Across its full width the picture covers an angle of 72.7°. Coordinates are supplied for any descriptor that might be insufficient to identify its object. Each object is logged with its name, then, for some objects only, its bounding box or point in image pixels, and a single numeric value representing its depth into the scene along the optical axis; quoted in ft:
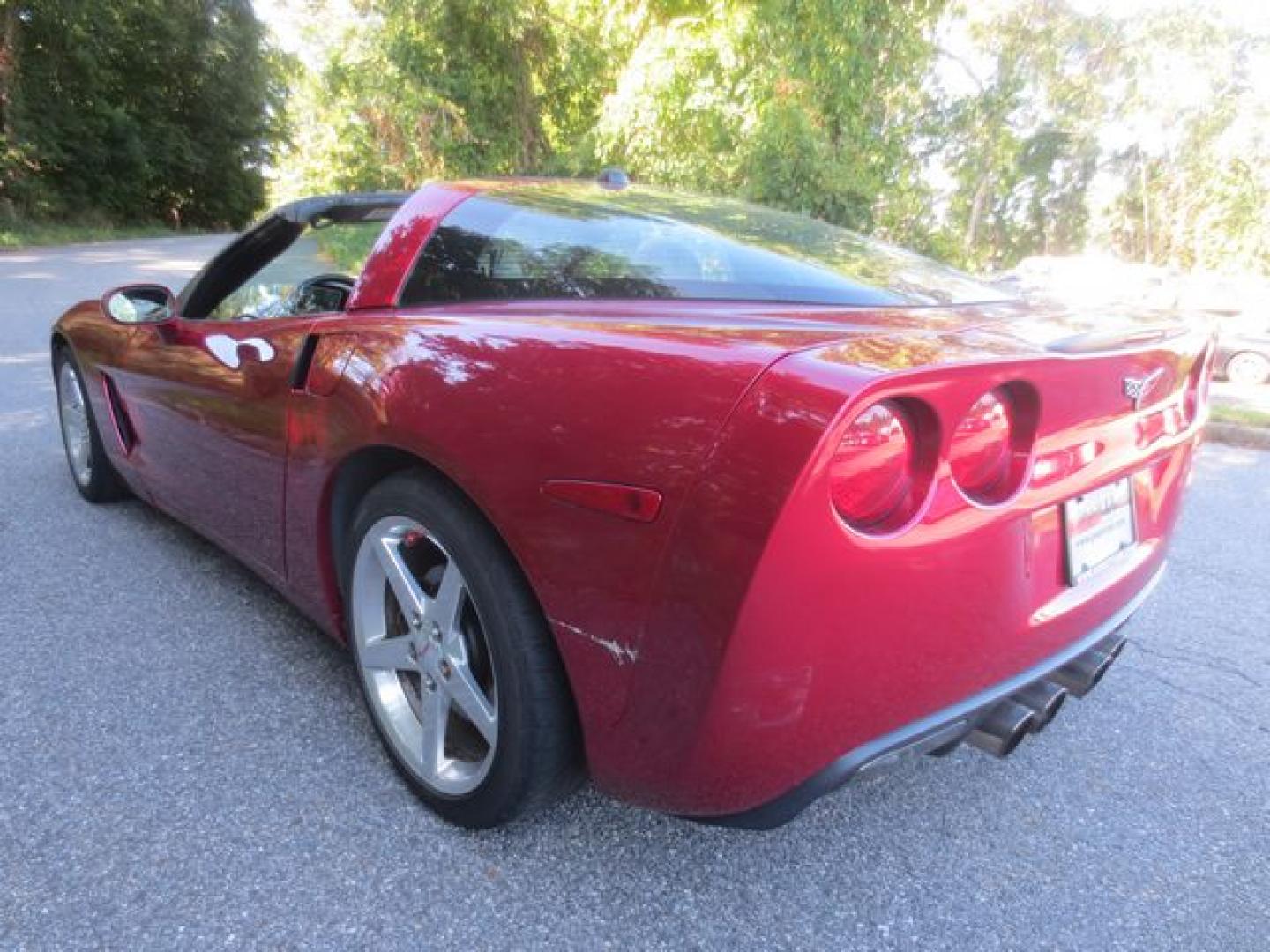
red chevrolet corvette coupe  4.16
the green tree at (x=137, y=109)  73.82
